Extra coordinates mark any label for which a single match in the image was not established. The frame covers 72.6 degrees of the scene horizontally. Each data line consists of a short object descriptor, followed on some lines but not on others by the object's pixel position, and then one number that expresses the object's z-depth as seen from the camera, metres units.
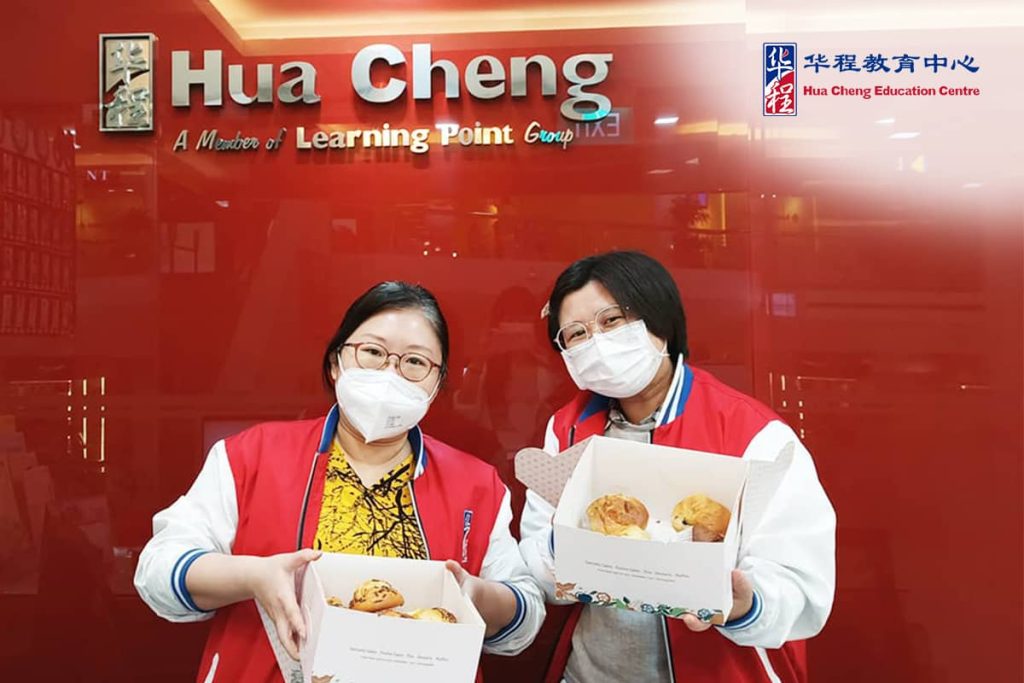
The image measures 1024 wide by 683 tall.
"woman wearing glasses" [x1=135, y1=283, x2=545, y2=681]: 1.61
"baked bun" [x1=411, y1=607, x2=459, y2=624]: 1.29
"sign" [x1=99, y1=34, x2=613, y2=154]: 2.36
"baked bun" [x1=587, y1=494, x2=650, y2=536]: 1.32
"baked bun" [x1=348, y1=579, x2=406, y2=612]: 1.32
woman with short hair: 1.46
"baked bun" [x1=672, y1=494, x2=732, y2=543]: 1.32
